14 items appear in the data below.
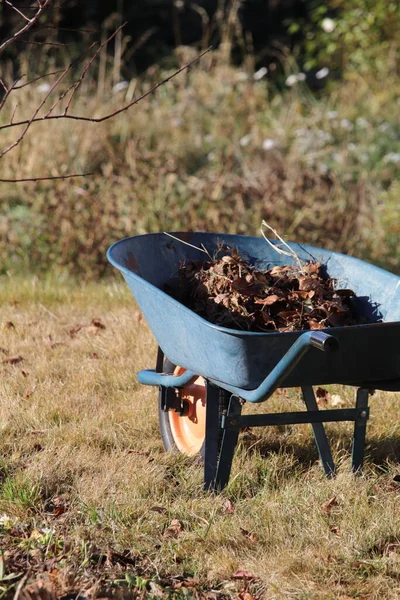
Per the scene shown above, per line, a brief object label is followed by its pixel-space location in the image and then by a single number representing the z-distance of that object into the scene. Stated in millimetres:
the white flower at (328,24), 20125
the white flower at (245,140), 15125
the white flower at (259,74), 16655
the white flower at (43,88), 15139
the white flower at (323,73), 17650
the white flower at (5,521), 5629
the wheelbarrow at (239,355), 5402
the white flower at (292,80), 16469
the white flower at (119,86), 15914
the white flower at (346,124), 15937
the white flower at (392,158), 15340
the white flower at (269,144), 14562
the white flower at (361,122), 17016
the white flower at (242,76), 17500
